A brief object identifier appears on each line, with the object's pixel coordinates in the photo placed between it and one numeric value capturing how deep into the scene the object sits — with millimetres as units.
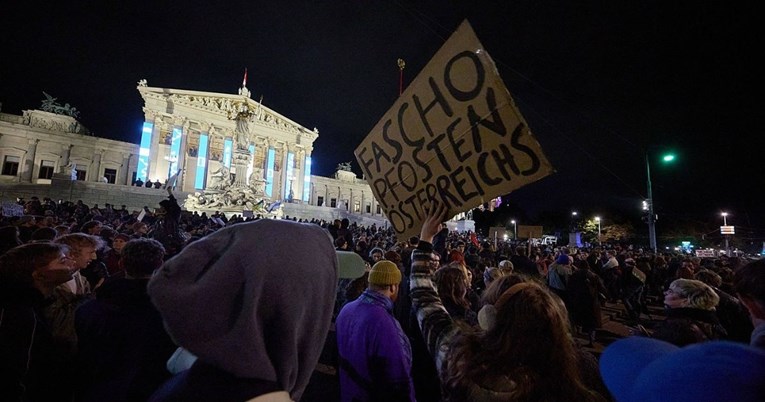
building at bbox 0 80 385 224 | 35375
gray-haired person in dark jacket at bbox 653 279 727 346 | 2536
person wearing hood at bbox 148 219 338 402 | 783
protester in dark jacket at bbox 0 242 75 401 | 1864
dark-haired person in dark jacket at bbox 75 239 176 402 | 1914
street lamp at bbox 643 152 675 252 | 14023
